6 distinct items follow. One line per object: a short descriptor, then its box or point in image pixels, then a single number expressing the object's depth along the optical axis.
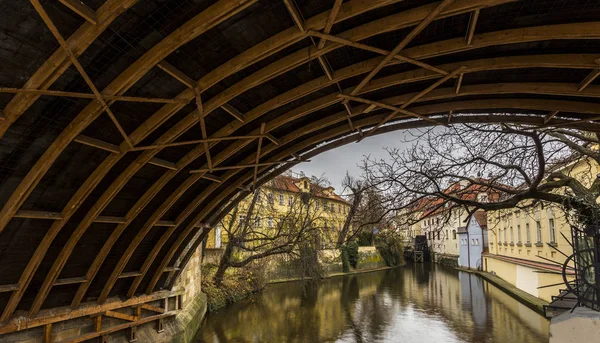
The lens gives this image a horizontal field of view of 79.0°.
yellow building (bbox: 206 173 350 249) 17.31
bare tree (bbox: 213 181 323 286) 16.05
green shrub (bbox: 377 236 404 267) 33.83
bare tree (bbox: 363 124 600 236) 8.66
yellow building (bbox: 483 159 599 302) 13.56
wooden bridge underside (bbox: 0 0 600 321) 3.35
